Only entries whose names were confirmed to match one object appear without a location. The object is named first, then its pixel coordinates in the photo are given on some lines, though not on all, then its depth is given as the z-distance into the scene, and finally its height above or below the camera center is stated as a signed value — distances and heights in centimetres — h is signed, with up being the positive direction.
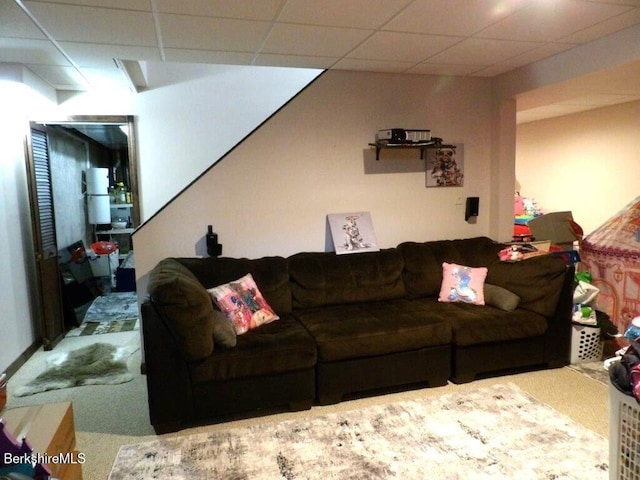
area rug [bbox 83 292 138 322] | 476 -123
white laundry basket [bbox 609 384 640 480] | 117 -68
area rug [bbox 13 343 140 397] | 318 -131
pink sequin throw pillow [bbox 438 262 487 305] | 343 -73
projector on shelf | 359 +46
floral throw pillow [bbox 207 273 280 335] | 286 -72
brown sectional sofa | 251 -88
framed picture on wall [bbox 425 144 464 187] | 397 +23
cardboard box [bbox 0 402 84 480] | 165 -90
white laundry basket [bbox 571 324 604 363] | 331 -116
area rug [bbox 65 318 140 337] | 434 -129
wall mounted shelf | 364 +39
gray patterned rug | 212 -132
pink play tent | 352 -63
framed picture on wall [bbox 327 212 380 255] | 368 -33
